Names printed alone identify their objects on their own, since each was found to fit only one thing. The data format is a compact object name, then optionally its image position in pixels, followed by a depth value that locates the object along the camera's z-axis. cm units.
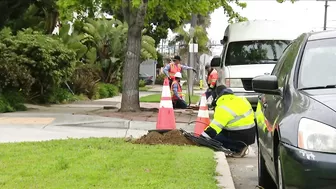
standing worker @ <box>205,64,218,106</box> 1734
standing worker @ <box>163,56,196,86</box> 1702
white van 1559
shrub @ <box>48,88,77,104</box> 1909
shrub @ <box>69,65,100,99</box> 2305
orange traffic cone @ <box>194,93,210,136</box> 1034
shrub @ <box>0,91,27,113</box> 1439
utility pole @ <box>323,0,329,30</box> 3872
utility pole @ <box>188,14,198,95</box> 2646
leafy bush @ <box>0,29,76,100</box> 1545
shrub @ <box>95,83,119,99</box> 2564
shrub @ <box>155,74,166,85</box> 5554
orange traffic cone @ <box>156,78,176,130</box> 1057
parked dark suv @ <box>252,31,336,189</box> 394
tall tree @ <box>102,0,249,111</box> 1423
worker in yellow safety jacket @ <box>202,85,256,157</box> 866
